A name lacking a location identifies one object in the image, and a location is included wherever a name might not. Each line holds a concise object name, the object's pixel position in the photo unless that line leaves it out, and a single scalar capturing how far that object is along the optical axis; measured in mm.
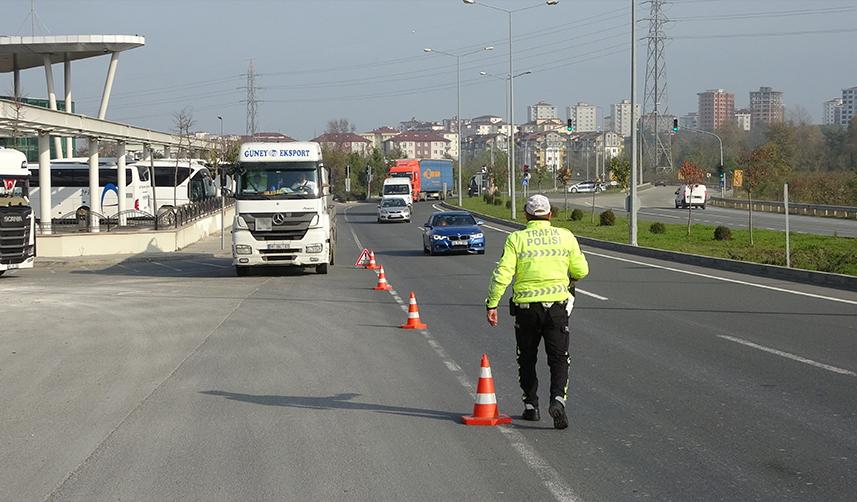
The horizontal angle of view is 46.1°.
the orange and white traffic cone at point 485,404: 8117
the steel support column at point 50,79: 50281
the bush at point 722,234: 35844
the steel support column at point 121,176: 43341
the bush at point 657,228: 40406
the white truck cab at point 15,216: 25703
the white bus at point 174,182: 53219
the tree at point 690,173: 48312
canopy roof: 48438
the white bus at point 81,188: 49938
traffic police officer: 8031
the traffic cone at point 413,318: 14789
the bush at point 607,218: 48000
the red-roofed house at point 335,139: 155375
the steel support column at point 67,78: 51969
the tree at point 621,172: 59750
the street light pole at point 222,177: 25548
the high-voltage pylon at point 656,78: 86188
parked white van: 70375
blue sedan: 32188
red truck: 92812
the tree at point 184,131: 55325
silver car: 60094
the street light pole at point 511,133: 62088
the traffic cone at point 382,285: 21688
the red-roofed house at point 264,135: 84406
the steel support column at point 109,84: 50969
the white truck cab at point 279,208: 24469
